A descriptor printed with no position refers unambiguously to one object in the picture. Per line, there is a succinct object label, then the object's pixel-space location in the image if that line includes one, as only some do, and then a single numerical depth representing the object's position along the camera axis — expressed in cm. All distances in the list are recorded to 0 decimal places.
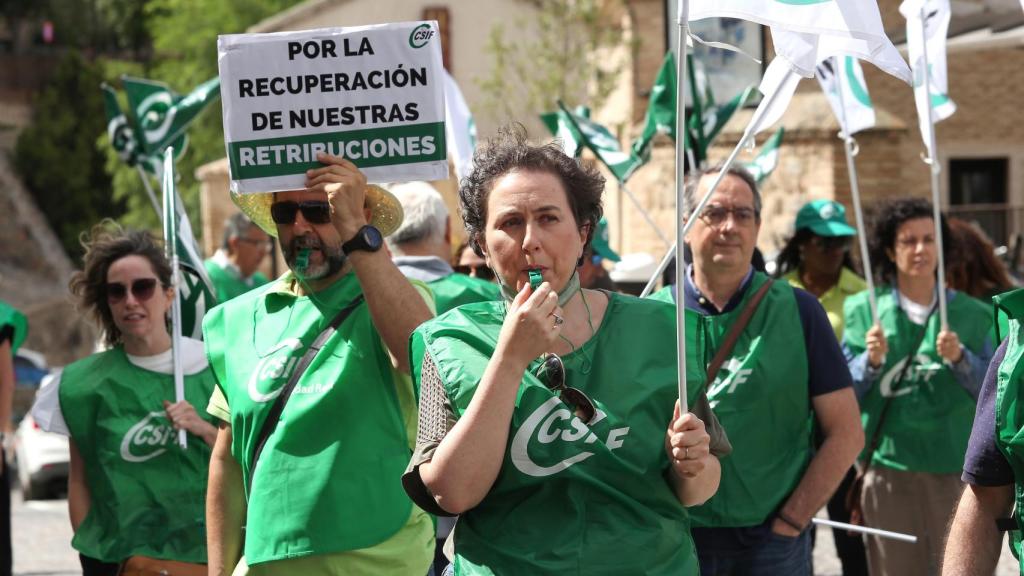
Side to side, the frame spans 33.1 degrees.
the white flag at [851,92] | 888
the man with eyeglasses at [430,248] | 702
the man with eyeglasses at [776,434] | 546
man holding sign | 447
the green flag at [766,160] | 966
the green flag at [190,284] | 718
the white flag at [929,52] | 749
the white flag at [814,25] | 404
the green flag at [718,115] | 1057
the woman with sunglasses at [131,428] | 629
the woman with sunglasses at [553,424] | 342
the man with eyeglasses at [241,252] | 1127
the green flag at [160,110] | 1088
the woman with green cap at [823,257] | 874
